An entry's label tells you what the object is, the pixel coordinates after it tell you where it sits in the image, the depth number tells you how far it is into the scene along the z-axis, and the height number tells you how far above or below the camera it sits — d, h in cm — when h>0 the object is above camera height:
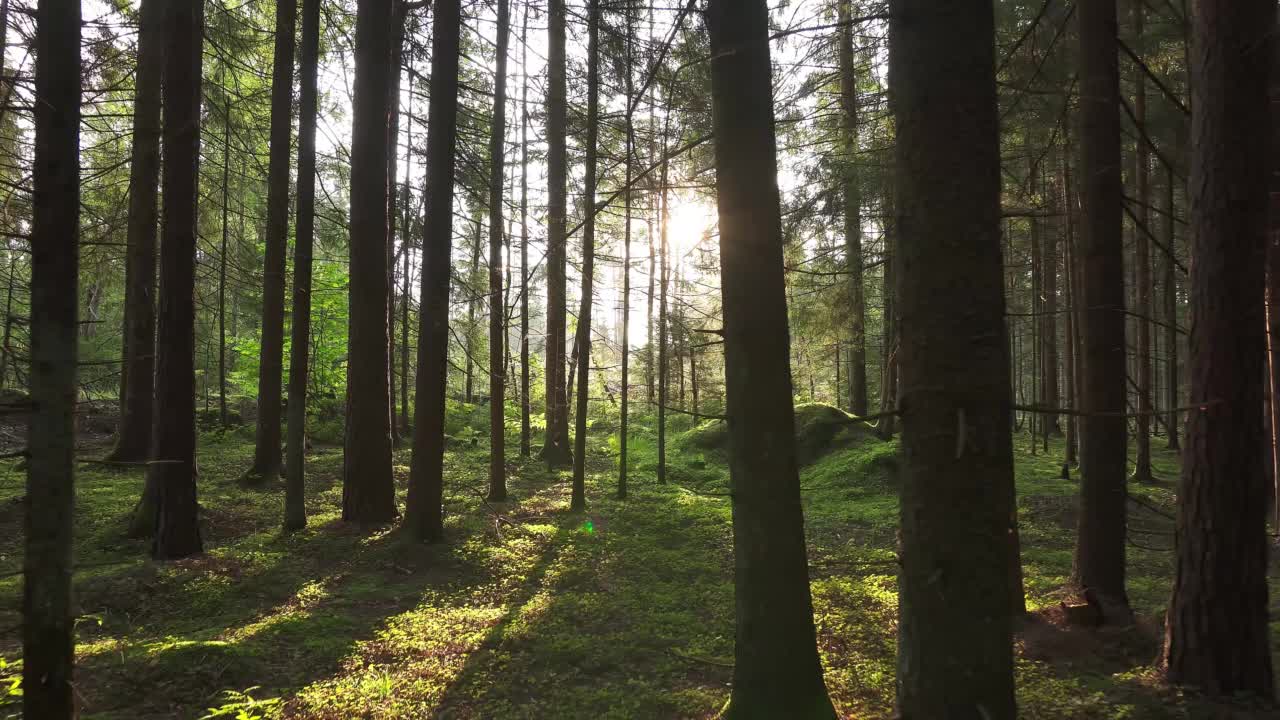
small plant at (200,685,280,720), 402 -212
